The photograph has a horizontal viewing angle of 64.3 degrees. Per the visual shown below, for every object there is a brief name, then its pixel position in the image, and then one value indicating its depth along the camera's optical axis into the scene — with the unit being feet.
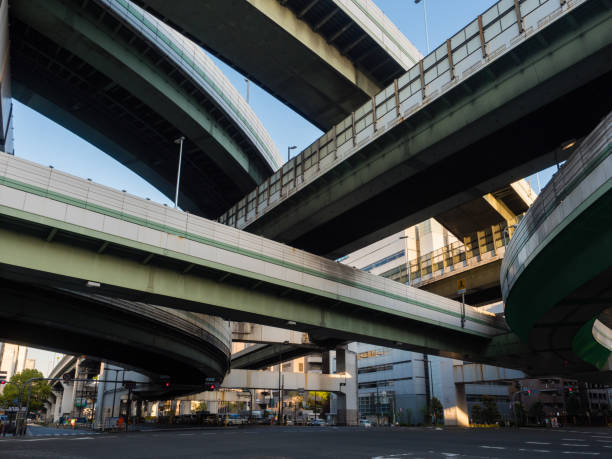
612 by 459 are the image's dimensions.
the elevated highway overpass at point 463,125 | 55.06
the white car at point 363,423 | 194.27
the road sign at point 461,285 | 129.11
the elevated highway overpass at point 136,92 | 94.02
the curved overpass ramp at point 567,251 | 46.32
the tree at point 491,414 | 235.40
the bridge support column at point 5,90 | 79.20
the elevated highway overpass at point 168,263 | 52.75
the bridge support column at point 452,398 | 188.44
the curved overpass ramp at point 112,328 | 79.15
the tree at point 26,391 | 363.56
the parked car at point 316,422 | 210.71
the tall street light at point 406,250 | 289.78
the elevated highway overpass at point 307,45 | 95.35
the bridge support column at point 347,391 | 200.07
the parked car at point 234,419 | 231.14
